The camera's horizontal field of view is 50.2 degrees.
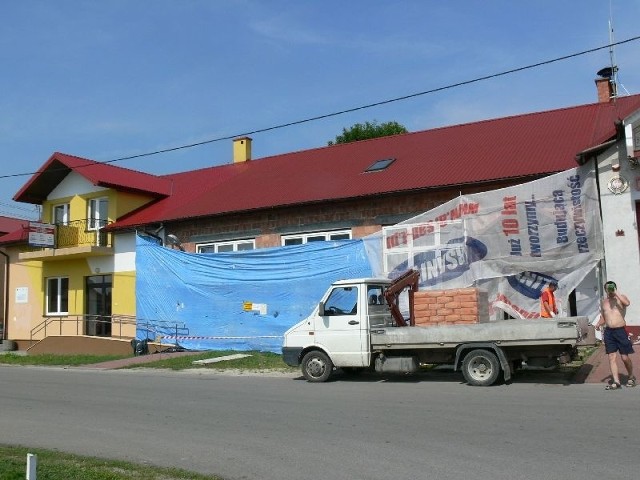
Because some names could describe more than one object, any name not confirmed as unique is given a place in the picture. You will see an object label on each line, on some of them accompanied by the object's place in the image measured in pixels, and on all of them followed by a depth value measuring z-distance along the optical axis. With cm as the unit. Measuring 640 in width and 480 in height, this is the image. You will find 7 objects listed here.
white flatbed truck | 1173
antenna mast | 2205
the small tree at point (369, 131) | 4350
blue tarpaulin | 1948
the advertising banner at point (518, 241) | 1580
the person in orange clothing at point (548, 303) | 1486
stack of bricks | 1347
